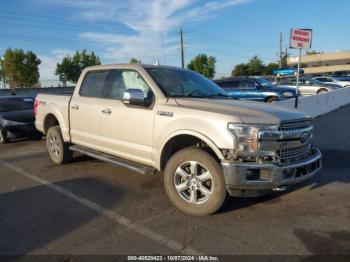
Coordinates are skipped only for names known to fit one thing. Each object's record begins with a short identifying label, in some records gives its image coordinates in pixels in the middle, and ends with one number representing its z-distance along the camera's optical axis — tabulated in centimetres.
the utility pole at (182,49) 5047
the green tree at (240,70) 8894
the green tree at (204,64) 8388
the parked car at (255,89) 1534
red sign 1009
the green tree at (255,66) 8819
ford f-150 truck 398
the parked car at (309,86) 2444
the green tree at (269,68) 9094
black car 993
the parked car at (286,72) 5263
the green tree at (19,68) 6850
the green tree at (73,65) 8050
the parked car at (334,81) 3484
